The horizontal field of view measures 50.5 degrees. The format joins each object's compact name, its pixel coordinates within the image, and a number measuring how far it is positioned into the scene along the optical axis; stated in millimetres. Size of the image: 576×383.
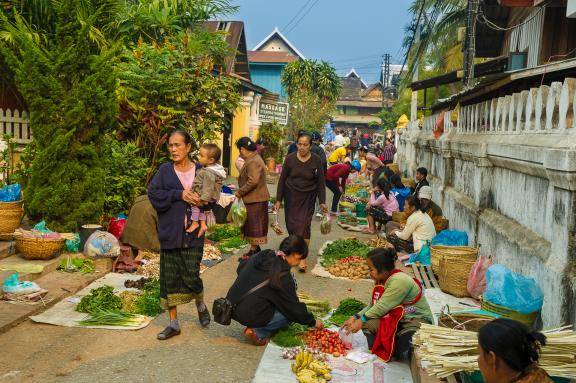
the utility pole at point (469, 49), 14766
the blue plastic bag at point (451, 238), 9016
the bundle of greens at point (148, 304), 6753
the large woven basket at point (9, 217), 8273
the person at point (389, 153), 24453
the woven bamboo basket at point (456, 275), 7309
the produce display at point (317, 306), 6922
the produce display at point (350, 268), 8891
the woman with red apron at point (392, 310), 5488
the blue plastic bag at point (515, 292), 5461
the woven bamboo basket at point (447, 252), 7983
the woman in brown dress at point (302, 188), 8984
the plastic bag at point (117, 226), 9367
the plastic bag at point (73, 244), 8453
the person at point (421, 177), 11938
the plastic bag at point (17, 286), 6707
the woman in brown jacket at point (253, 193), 8828
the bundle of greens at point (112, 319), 6337
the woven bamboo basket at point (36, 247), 7840
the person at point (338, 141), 28984
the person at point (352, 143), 23194
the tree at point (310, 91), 35188
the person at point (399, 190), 13039
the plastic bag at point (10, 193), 8453
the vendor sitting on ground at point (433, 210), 10086
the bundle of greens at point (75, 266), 8008
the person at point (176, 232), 5922
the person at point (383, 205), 12383
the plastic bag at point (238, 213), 8781
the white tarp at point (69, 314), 6320
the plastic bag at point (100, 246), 8422
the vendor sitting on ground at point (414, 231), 9398
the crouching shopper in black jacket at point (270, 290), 5719
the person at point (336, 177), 14805
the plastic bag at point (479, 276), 7047
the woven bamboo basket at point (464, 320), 5105
